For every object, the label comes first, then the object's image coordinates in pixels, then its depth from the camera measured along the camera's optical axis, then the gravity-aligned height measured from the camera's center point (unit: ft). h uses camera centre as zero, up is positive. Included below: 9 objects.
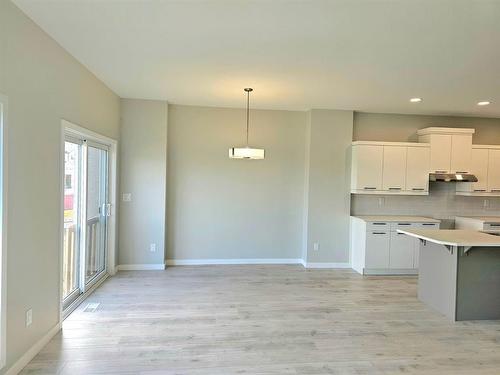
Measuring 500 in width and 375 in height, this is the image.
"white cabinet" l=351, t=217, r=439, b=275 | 18.19 -3.54
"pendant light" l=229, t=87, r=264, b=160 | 14.32 +1.10
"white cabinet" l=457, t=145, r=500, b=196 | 19.40 +0.89
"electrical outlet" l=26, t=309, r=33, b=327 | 9.07 -3.87
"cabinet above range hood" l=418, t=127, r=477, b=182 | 18.99 +1.82
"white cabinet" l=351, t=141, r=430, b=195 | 18.67 +0.82
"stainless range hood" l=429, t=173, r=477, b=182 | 18.72 +0.39
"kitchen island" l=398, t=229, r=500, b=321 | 12.52 -3.53
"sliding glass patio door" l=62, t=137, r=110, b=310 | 12.70 -1.70
